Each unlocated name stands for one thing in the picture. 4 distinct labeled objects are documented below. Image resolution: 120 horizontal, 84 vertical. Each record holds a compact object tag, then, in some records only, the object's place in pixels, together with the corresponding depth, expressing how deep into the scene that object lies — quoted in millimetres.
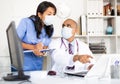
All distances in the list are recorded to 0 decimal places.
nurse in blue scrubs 2674
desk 1584
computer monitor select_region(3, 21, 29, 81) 1634
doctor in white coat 2877
